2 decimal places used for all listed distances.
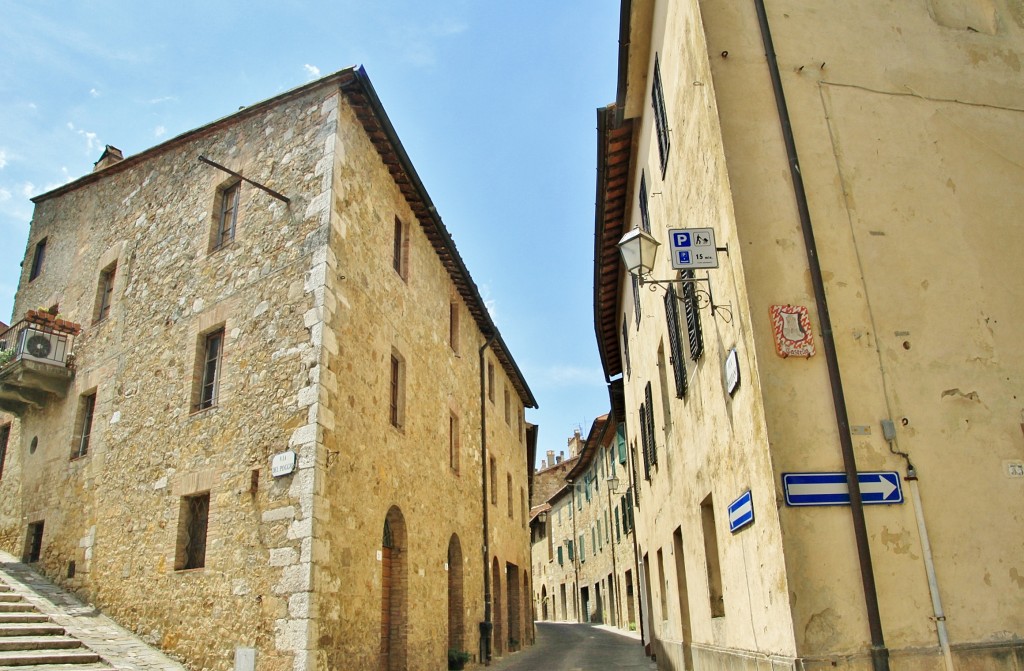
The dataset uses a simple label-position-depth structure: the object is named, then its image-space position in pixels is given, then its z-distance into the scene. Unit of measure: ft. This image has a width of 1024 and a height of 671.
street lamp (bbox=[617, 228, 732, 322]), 21.20
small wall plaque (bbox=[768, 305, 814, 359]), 17.74
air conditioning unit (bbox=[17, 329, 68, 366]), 42.65
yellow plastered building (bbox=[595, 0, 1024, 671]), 16.12
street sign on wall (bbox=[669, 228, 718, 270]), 19.81
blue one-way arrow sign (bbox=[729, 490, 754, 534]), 18.78
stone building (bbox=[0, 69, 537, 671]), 29.48
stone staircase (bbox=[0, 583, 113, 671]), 27.58
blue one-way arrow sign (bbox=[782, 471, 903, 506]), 16.48
